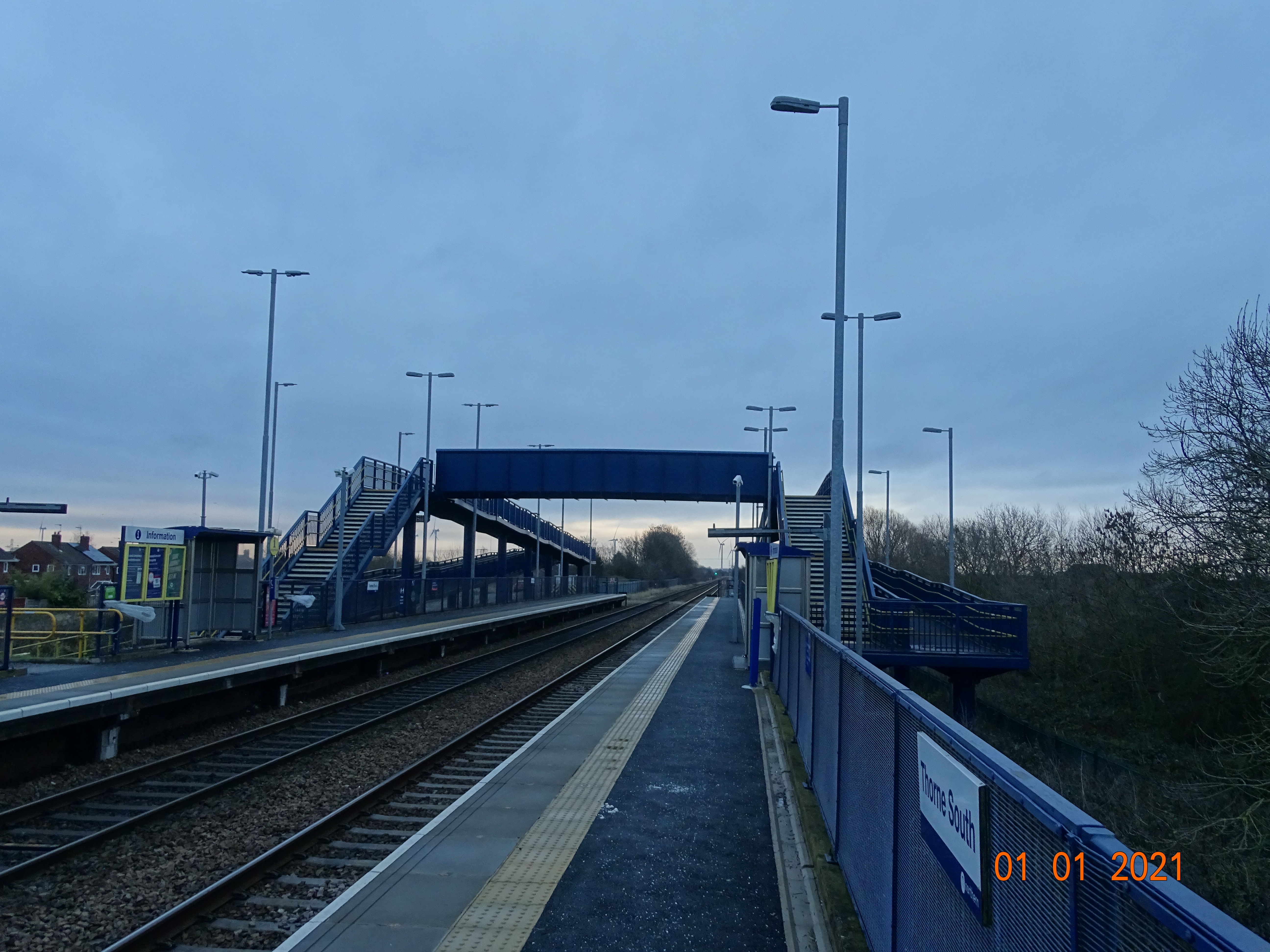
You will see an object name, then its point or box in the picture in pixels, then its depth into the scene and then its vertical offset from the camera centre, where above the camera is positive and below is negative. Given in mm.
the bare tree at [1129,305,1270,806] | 13367 +700
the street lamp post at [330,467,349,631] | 25562 -1406
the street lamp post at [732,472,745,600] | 29422 -748
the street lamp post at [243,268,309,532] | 23969 +2956
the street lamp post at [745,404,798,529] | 35719 +5134
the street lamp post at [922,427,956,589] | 33156 +57
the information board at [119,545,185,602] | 17547 -755
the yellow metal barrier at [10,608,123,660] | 16531 -2176
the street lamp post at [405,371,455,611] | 34469 +2441
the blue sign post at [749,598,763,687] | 17266 -1748
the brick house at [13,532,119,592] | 79000 -2501
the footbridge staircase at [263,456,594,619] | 30047 +678
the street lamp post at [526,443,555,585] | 56281 +901
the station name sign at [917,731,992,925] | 2941 -959
